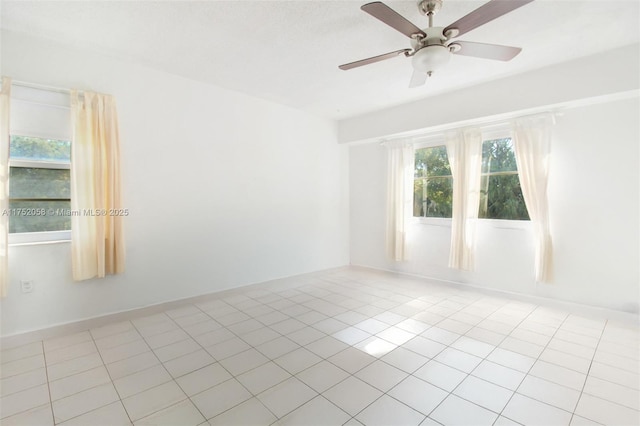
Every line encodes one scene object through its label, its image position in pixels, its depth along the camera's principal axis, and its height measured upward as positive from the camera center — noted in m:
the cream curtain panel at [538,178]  3.41 +0.36
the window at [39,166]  2.61 +0.36
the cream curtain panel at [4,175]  2.44 +0.24
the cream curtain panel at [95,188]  2.78 +0.16
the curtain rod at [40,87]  2.55 +1.08
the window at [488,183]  3.78 +0.36
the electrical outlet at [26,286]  2.62 -0.76
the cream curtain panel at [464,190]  3.96 +0.25
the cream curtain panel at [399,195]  4.71 +0.20
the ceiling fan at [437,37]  1.71 +1.18
